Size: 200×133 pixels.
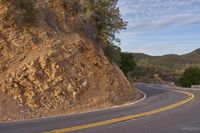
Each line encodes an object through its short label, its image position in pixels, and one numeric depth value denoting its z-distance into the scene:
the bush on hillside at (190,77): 58.22
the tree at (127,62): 51.93
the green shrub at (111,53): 24.45
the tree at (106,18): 23.28
